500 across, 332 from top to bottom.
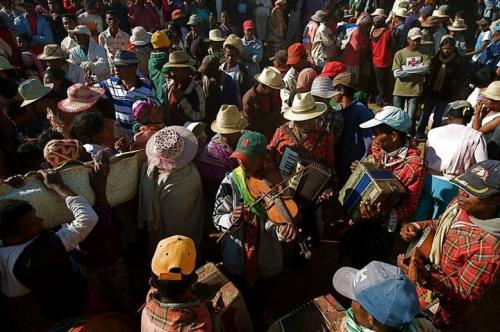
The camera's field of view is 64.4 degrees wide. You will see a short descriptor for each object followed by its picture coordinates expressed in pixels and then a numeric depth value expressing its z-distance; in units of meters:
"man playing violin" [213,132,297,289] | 3.45
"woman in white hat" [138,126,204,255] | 3.70
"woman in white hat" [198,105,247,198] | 4.33
